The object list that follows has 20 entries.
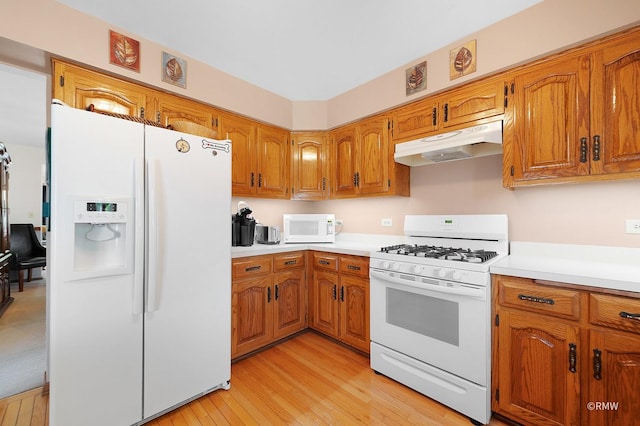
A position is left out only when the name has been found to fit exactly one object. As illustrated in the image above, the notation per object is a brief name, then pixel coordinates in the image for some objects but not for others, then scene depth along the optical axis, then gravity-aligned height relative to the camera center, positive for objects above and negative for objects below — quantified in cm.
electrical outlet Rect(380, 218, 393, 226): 284 -8
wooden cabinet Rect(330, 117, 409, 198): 256 +51
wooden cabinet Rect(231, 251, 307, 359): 224 -76
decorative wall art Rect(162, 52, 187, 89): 216 +115
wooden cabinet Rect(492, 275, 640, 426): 125 -70
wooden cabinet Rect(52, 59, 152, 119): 175 +84
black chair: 445 -57
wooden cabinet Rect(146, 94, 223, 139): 216 +85
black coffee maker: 258 -14
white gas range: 162 -65
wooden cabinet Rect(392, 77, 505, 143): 196 +82
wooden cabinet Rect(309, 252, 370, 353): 231 -76
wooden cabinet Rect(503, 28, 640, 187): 149 +58
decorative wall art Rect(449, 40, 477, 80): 201 +115
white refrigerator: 132 -30
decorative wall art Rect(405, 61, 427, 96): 228 +114
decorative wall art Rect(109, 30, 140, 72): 189 +114
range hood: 188 +52
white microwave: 286 -15
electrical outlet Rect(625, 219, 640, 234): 164 -7
